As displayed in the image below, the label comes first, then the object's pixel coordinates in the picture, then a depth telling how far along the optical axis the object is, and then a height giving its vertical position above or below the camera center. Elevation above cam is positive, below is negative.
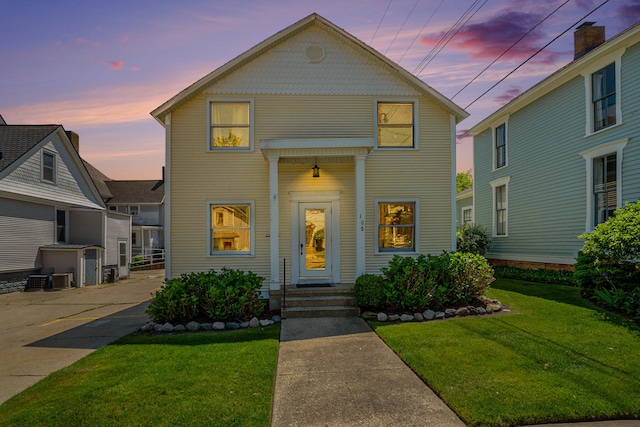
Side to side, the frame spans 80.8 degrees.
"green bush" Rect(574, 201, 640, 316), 7.82 -0.84
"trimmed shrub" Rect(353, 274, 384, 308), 8.56 -1.55
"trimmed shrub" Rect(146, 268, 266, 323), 8.02 -1.65
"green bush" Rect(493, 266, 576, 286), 12.06 -1.84
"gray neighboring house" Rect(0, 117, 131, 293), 15.19 +0.24
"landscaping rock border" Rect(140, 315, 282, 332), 7.80 -2.14
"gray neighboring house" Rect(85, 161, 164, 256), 33.62 +1.95
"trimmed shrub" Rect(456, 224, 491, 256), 17.02 -0.76
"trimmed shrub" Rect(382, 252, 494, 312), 8.45 -1.34
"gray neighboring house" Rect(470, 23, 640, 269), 10.87 +2.48
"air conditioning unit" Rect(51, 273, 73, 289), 16.20 -2.46
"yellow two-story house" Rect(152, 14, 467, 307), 10.20 +1.67
